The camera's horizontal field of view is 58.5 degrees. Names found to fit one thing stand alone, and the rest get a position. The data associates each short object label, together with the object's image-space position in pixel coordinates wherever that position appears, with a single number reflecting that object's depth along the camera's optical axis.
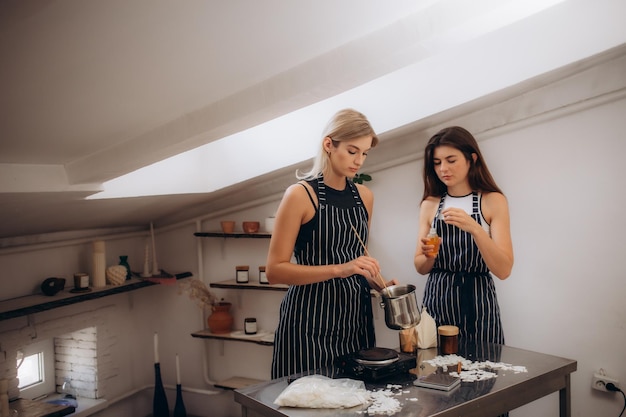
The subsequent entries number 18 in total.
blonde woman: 2.33
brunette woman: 2.52
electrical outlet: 2.98
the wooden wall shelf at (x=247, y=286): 3.97
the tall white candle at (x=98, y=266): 4.03
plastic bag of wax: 1.72
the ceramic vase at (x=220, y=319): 4.30
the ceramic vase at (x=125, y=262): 4.30
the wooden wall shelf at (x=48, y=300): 3.27
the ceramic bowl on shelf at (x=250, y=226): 4.08
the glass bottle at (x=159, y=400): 4.32
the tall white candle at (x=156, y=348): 4.29
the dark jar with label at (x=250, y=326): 4.21
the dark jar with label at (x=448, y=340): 2.23
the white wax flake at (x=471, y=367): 1.97
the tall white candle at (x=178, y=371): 4.41
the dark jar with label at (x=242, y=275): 4.18
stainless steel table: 1.71
